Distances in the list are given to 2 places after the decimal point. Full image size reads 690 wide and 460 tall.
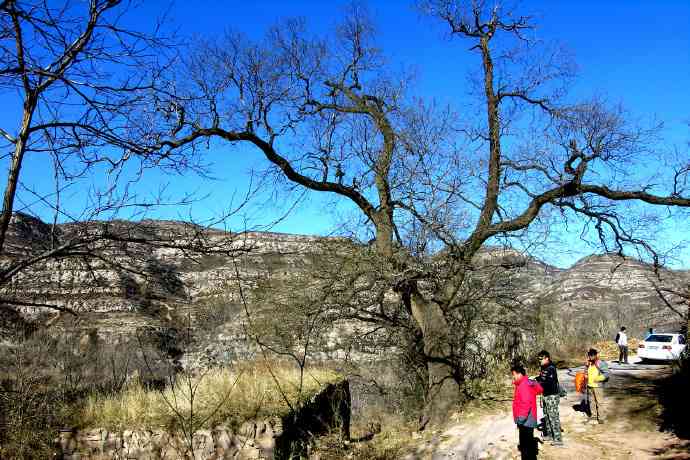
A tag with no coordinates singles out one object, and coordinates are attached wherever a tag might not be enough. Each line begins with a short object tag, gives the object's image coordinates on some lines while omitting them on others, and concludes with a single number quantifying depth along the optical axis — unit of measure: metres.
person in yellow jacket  10.61
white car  20.88
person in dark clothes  9.49
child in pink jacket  7.80
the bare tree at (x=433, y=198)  11.67
